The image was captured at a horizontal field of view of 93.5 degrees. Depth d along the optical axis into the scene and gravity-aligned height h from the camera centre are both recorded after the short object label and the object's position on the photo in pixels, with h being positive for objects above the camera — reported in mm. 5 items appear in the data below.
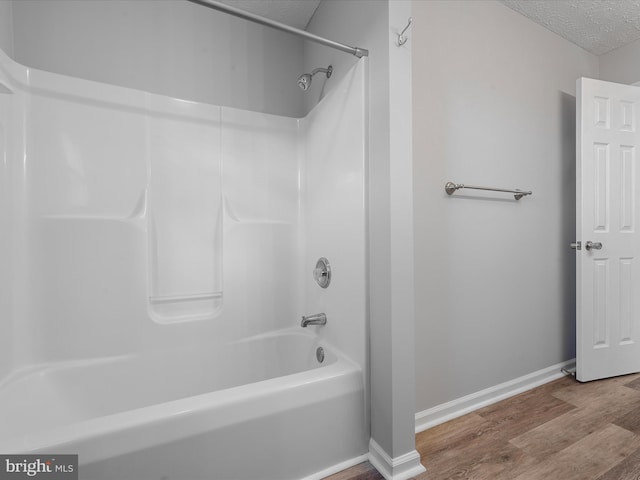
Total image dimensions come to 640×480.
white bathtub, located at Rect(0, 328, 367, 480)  953 -716
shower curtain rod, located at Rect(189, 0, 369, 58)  1110 +846
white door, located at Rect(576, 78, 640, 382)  2041 +14
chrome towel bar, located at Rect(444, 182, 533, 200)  1655 +255
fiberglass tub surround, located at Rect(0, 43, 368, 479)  1125 -231
